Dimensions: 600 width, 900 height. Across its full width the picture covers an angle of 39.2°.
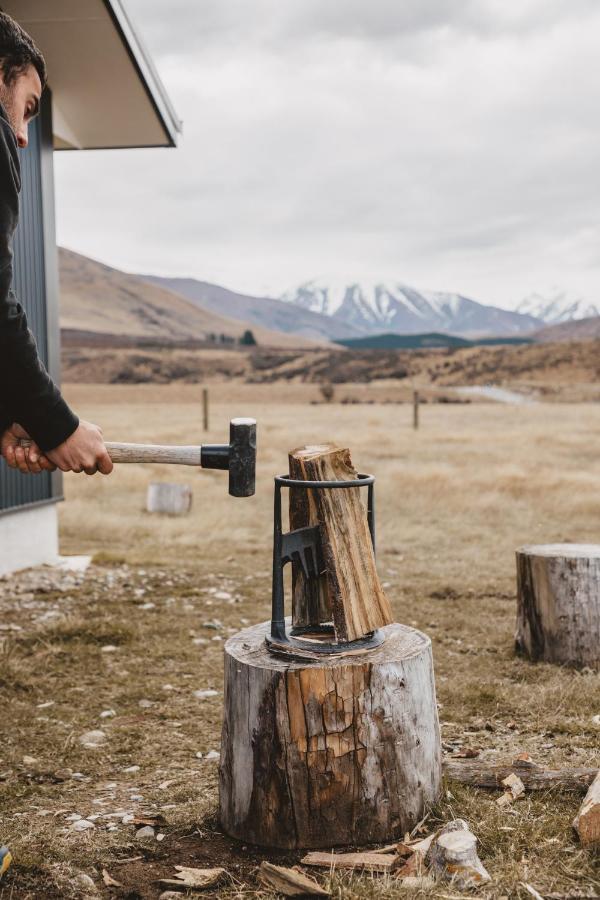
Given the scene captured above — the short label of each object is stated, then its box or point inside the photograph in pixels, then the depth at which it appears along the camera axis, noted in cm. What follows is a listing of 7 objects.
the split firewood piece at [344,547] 338
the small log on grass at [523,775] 360
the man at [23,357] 248
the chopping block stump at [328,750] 317
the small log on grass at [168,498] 1307
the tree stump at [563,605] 581
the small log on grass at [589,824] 308
